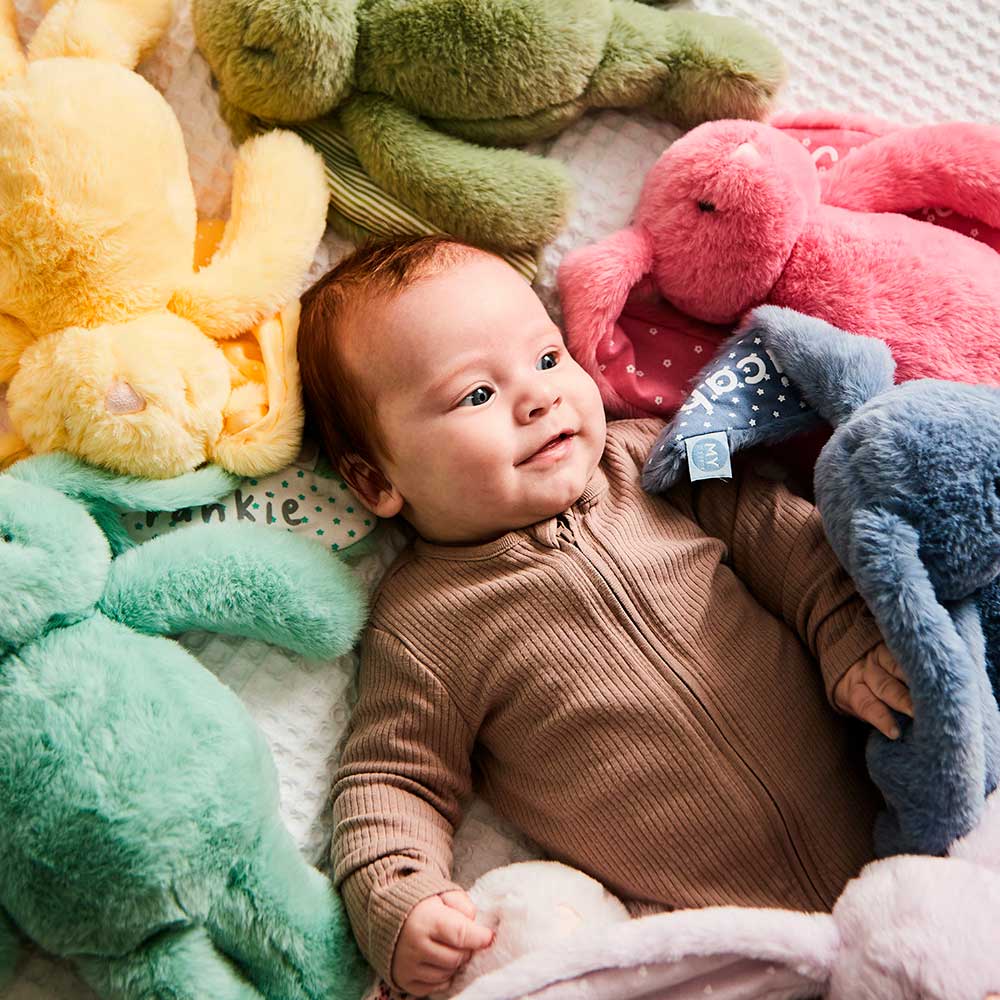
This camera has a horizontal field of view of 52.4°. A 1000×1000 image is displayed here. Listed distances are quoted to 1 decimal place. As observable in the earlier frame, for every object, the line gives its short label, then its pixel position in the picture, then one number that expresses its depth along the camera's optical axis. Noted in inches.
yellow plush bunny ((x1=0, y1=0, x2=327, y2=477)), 39.7
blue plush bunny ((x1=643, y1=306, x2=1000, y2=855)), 36.1
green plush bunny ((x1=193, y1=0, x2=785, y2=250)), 43.8
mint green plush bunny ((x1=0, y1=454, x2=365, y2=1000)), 35.1
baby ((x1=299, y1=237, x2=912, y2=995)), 39.9
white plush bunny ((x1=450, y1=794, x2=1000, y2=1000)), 32.5
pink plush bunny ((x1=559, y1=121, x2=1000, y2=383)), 44.3
